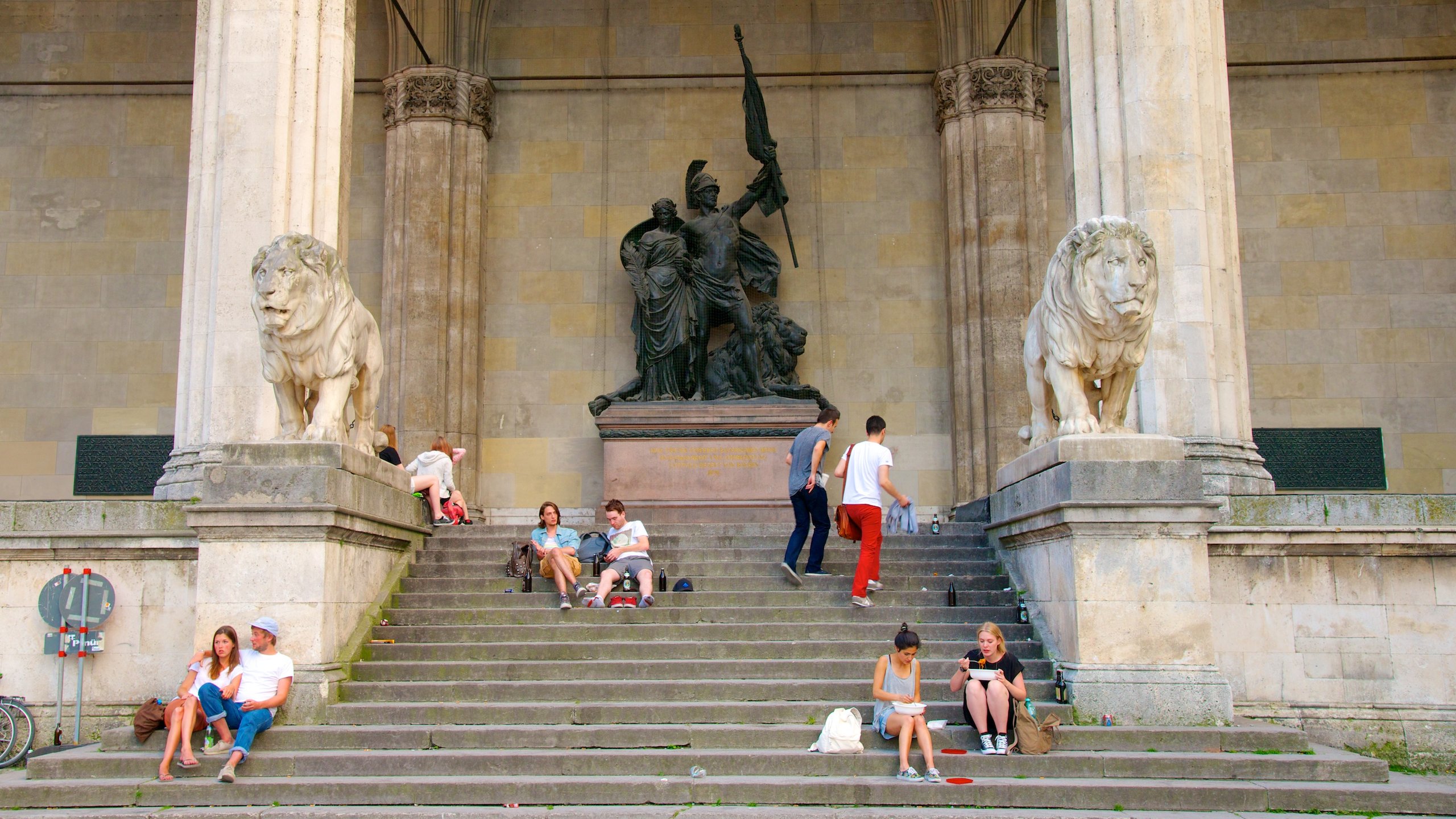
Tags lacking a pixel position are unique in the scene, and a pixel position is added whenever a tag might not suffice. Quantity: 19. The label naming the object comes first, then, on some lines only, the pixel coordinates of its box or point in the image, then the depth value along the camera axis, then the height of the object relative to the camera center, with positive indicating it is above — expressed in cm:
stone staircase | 800 -97
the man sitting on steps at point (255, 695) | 859 -70
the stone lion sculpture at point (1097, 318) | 976 +213
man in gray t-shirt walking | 1136 +89
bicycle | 1034 -111
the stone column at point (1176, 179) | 1177 +397
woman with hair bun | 845 -64
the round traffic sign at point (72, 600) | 1061 -4
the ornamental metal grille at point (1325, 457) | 1756 +182
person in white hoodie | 1315 +126
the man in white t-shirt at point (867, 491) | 1079 +86
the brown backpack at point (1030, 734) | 845 -97
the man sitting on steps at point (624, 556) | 1106 +33
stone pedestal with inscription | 1636 +177
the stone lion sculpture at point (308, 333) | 990 +210
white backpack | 841 -96
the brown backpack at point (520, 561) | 1160 +29
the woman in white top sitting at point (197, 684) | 841 -62
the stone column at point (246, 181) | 1205 +406
